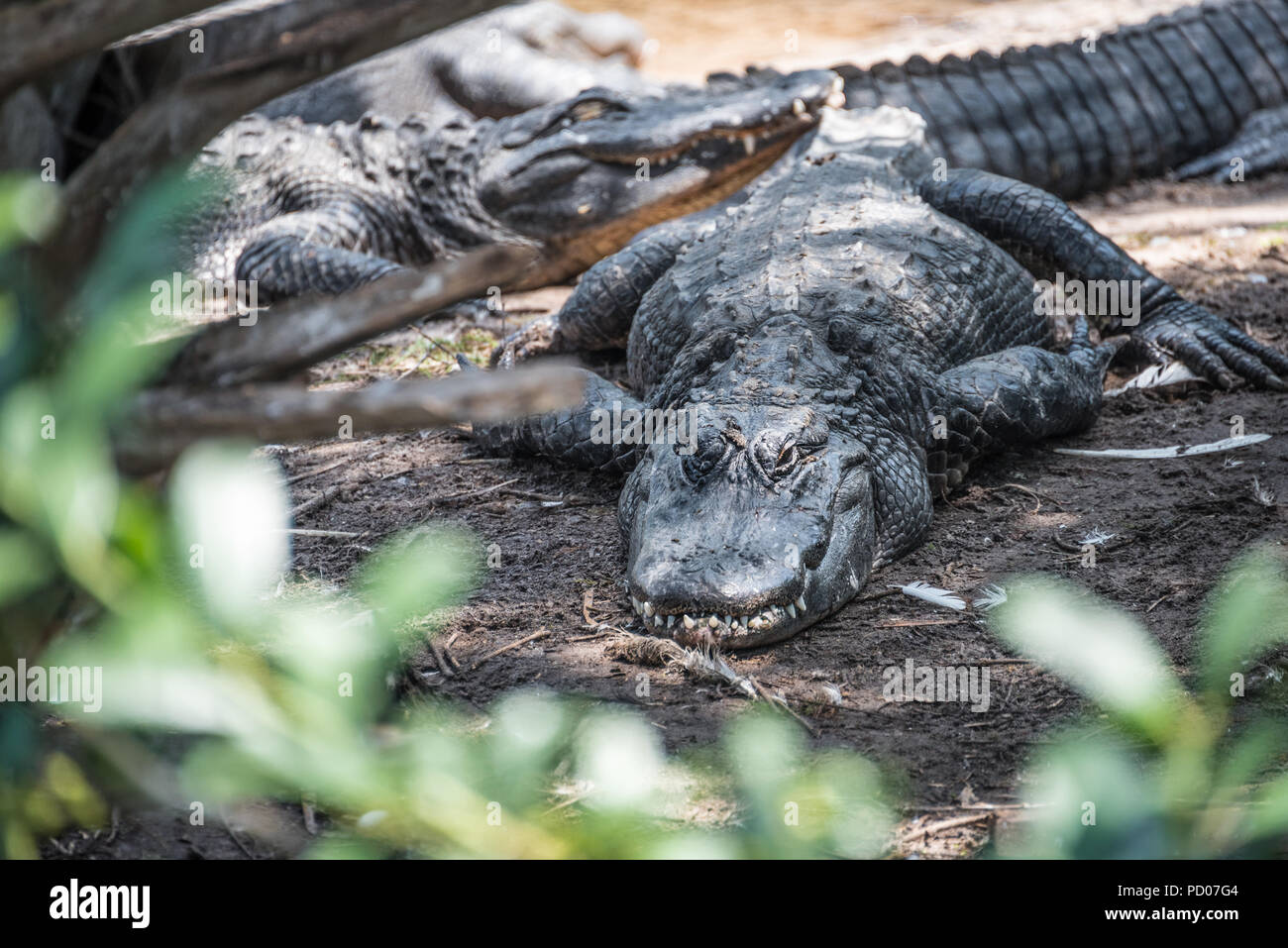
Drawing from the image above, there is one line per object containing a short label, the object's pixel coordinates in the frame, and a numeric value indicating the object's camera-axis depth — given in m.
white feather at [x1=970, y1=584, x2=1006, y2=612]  6.25
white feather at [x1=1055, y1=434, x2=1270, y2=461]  7.82
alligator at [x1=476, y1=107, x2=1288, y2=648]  5.98
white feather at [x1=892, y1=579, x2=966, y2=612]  6.31
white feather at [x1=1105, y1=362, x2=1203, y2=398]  8.93
